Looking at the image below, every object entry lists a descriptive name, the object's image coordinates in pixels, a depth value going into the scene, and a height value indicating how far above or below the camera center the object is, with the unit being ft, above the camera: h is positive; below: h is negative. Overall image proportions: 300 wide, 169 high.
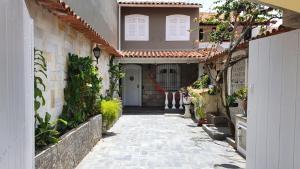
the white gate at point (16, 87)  5.11 -0.19
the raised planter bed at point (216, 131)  23.08 -5.37
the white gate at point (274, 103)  7.45 -0.86
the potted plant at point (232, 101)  25.11 -2.30
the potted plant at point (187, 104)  36.06 -3.80
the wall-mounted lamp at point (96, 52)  24.32 +2.88
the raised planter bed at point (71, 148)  10.87 -4.09
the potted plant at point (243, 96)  18.66 -1.41
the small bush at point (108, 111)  24.06 -3.26
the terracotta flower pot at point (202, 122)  29.62 -5.34
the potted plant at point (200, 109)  29.02 -3.60
